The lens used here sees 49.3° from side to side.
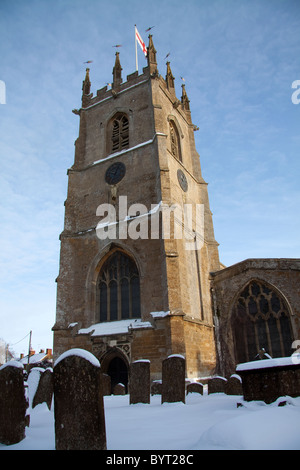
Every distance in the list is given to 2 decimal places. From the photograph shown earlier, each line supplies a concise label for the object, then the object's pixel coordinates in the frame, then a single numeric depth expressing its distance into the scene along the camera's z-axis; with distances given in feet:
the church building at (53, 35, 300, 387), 43.27
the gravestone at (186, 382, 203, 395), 32.14
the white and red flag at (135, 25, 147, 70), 71.10
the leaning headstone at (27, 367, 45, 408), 23.29
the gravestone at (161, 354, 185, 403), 21.52
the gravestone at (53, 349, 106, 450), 9.83
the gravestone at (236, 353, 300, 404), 15.88
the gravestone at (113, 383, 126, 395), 36.24
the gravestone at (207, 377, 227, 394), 30.17
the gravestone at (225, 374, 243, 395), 27.30
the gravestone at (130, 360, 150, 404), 23.00
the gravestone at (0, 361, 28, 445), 11.94
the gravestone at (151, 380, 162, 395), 32.37
